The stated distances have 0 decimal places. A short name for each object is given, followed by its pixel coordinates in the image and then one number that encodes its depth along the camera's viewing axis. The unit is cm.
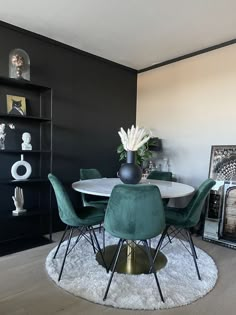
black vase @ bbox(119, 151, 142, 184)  239
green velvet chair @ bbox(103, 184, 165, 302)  181
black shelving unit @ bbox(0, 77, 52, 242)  297
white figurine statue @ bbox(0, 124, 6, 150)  284
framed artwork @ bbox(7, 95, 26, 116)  298
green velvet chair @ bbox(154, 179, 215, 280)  224
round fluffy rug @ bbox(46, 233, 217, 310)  187
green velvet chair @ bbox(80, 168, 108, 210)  296
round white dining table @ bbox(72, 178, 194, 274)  218
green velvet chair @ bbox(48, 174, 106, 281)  216
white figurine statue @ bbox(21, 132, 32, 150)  301
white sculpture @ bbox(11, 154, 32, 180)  289
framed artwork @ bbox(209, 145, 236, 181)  317
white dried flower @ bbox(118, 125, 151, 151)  237
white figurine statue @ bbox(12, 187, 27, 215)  292
